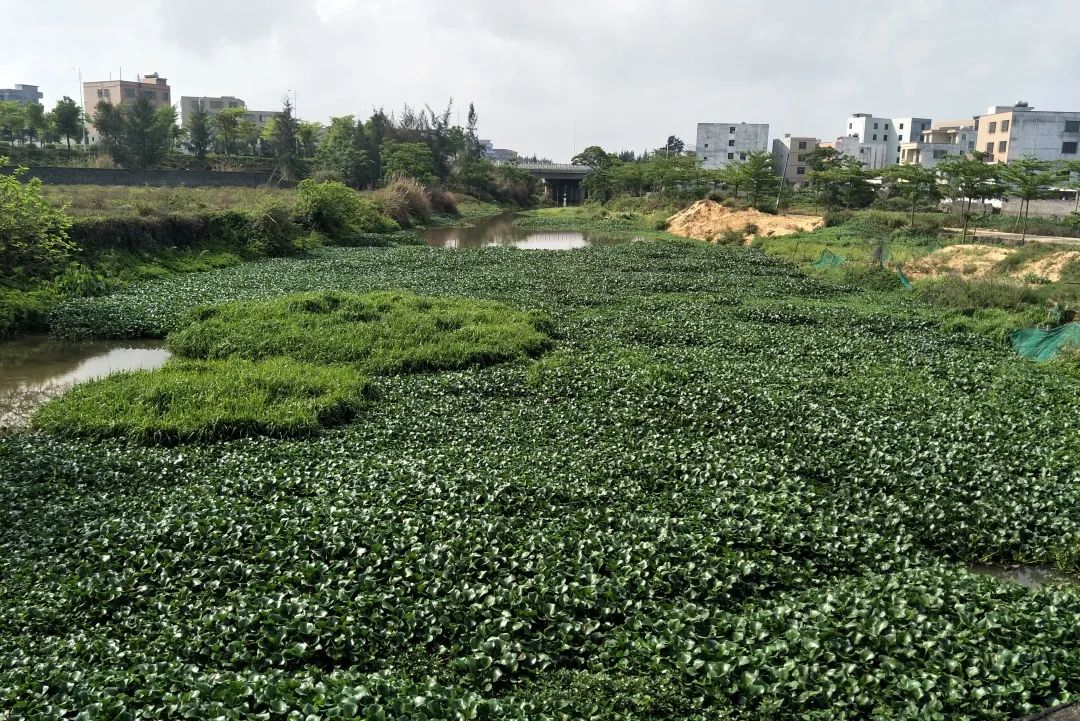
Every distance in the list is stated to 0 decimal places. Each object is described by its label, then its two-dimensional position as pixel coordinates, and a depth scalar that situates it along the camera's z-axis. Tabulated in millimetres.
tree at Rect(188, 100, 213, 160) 75688
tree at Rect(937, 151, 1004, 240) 41219
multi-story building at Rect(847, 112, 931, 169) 109812
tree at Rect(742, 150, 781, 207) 61469
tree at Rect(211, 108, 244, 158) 75125
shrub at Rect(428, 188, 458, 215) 69812
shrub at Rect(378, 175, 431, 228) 56656
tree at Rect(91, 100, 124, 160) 63906
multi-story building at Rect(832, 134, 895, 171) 105312
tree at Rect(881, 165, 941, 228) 45656
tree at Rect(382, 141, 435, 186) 74000
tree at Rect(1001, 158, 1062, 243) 38906
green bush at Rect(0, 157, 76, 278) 19531
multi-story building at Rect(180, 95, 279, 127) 125100
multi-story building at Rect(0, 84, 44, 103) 167500
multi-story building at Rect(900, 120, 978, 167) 91062
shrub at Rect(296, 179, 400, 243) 42469
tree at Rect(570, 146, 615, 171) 105625
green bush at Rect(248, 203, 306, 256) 36000
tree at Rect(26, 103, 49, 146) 69375
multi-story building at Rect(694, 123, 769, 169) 109375
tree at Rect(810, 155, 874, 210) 56656
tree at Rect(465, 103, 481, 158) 110875
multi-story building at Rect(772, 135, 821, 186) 101075
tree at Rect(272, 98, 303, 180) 72438
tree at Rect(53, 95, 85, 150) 68000
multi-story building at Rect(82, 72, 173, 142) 108562
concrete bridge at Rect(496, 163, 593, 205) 107125
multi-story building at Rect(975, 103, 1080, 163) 74562
